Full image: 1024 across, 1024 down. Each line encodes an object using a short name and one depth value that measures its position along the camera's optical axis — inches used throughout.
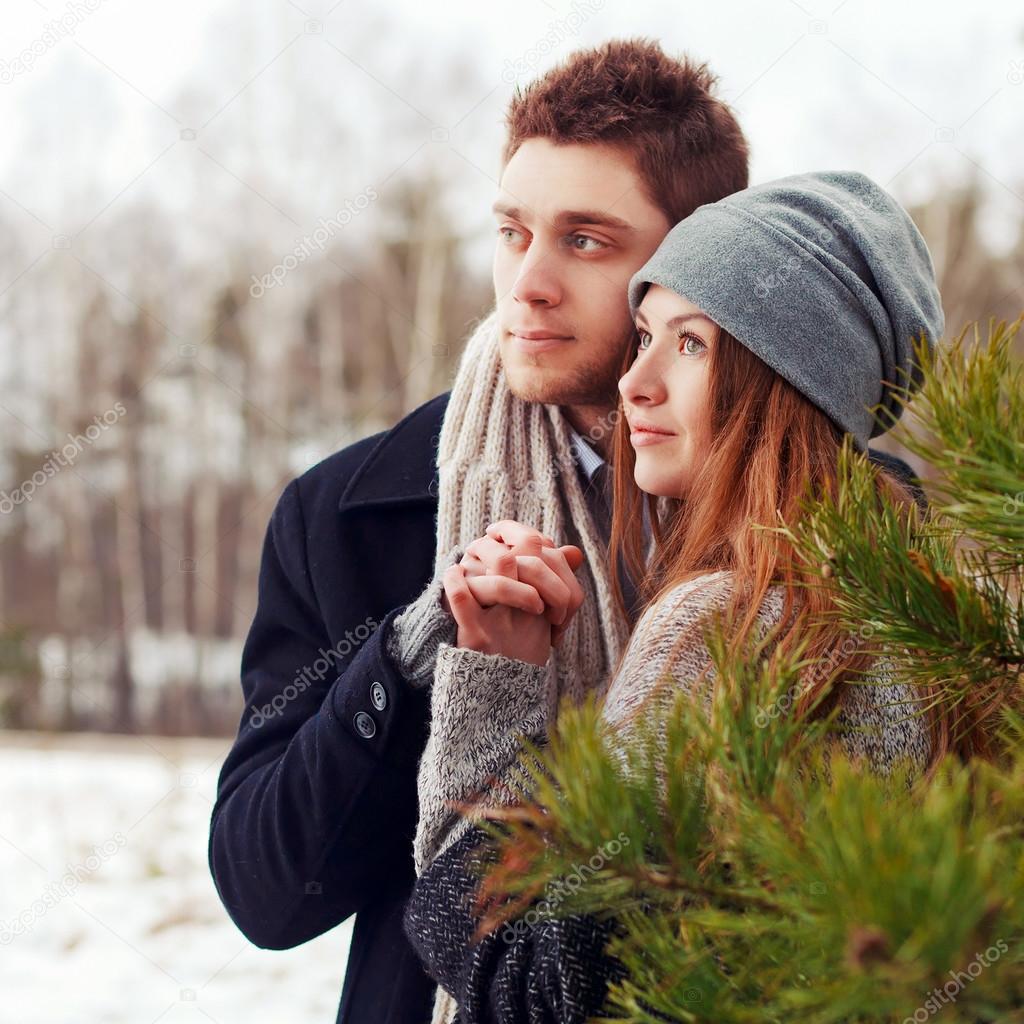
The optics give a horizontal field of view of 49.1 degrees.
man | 56.5
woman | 43.8
